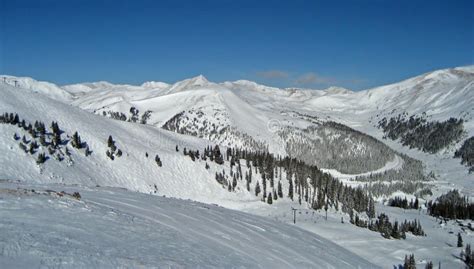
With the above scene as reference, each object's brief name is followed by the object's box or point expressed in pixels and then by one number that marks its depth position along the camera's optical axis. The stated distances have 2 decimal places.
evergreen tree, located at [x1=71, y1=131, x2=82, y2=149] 113.89
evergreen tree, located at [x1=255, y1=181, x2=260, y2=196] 146.66
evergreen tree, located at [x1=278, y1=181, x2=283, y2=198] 147.31
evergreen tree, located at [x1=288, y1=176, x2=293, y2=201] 149.19
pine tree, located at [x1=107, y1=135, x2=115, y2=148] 125.88
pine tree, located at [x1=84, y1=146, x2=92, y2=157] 114.22
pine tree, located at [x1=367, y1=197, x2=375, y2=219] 152.45
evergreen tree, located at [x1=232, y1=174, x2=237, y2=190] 142.77
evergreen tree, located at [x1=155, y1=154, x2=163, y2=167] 135.62
